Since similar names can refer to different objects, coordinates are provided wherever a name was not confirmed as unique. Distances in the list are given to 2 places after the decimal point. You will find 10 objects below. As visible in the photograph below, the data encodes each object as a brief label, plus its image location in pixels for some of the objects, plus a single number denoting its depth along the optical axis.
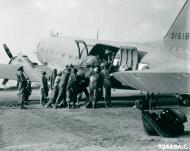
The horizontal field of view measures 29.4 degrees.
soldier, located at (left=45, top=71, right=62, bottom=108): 16.91
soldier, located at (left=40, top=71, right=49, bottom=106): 17.33
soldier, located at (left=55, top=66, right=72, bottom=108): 16.50
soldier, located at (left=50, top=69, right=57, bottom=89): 19.39
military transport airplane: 13.26
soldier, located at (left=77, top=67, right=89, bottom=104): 16.89
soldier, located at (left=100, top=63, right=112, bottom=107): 16.62
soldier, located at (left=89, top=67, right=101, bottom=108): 16.30
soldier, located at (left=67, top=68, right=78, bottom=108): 16.11
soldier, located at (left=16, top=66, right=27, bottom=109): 15.98
